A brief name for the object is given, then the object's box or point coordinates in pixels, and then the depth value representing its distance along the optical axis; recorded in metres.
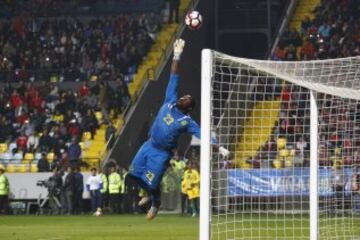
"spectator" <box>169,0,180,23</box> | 41.08
